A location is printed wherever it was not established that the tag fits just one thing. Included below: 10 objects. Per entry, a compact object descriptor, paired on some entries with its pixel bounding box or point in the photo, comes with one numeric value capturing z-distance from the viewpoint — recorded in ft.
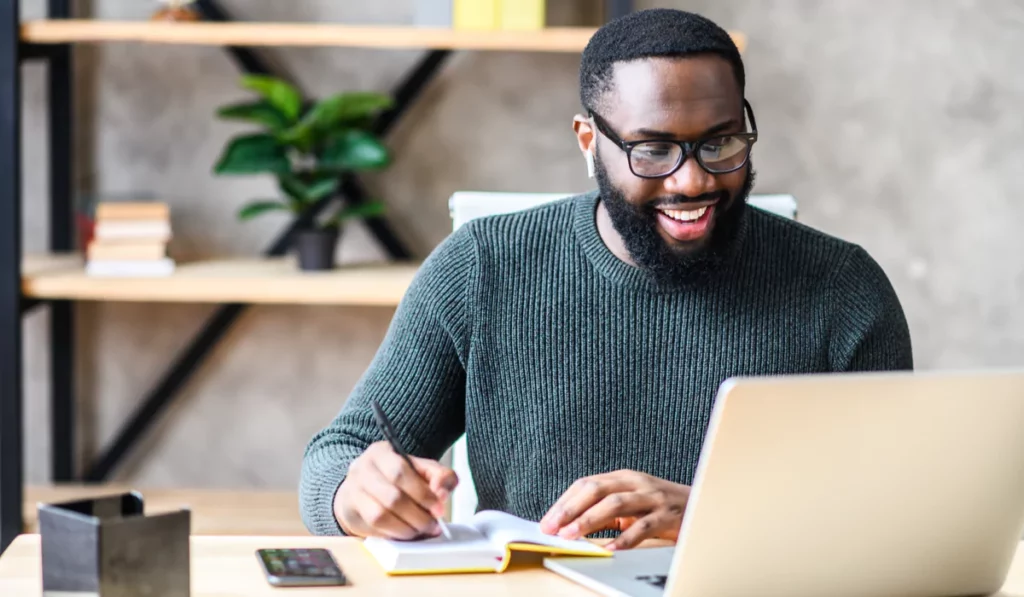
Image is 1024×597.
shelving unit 12.02
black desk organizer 7.48
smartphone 7.96
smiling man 9.17
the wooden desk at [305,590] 7.91
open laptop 7.42
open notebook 8.09
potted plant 12.30
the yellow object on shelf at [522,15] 12.25
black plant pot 12.56
